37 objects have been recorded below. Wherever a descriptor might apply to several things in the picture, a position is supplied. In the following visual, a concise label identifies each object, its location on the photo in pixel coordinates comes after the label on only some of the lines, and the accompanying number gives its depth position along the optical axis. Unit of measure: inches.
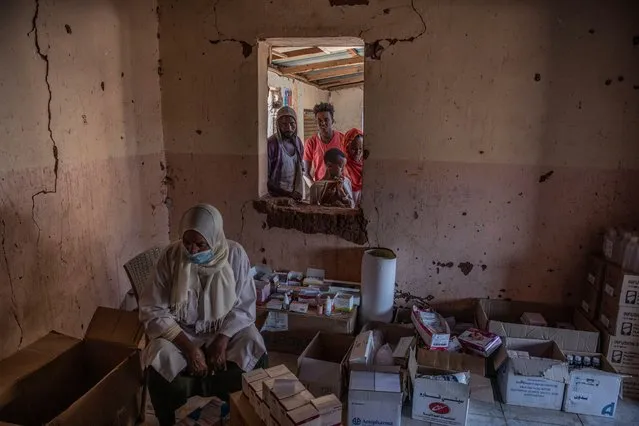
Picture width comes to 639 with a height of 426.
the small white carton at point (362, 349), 87.8
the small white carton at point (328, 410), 57.4
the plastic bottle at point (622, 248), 95.0
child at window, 133.3
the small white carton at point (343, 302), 108.8
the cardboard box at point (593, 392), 88.0
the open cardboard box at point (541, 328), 97.7
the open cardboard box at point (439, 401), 83.1
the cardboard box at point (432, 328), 97.3
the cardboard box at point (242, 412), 61.7
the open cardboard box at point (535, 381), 89.6
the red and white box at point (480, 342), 95.7
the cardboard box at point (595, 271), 100.5
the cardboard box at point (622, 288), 91.4
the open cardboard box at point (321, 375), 88.4
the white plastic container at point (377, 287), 109.8
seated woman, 74.5
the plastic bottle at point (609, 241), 99.1
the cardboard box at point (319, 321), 105.3
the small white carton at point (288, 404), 56.1
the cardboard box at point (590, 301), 101.7
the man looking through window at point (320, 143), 161.3
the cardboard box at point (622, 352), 94.7
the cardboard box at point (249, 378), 65.0
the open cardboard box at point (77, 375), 66.1
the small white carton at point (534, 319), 106.0
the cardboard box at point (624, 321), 92.9
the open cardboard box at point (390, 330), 107.3
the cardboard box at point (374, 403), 79.3
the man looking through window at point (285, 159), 136.1
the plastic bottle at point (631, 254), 93.2
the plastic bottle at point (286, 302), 109.7
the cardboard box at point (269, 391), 59.0
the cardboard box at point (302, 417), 54.2
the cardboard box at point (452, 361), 91.9
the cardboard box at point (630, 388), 96.3
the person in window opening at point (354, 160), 151.8
